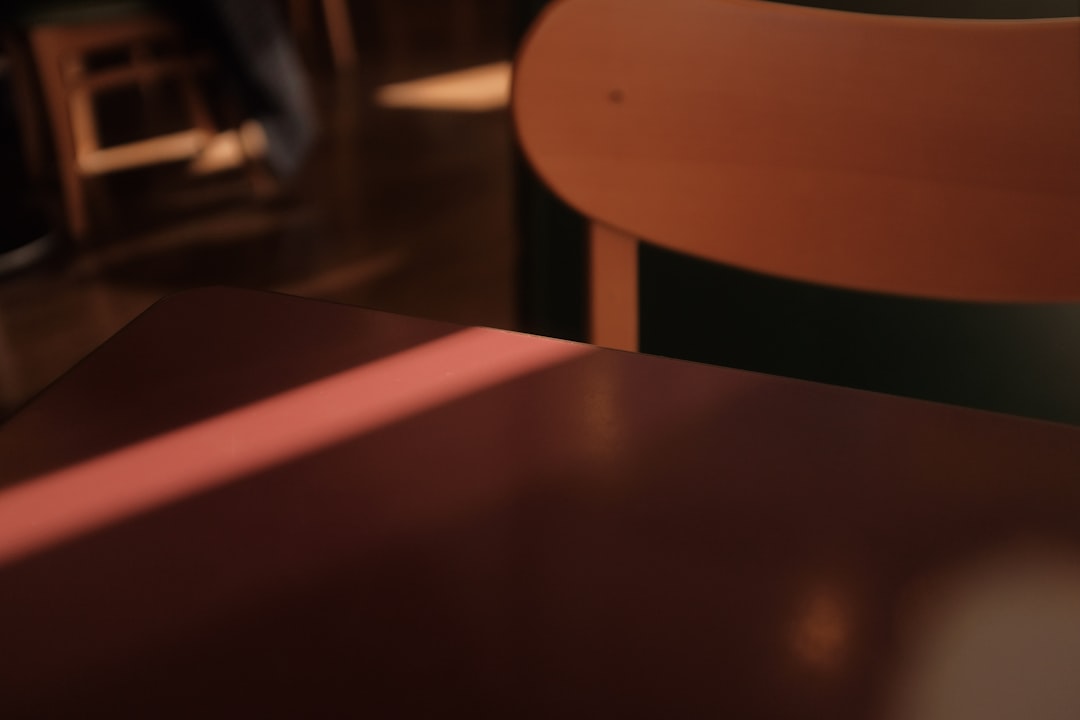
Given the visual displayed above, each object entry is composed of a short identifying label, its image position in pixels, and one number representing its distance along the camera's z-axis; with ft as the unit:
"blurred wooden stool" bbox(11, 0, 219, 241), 7.32
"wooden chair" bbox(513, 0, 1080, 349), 2.07
